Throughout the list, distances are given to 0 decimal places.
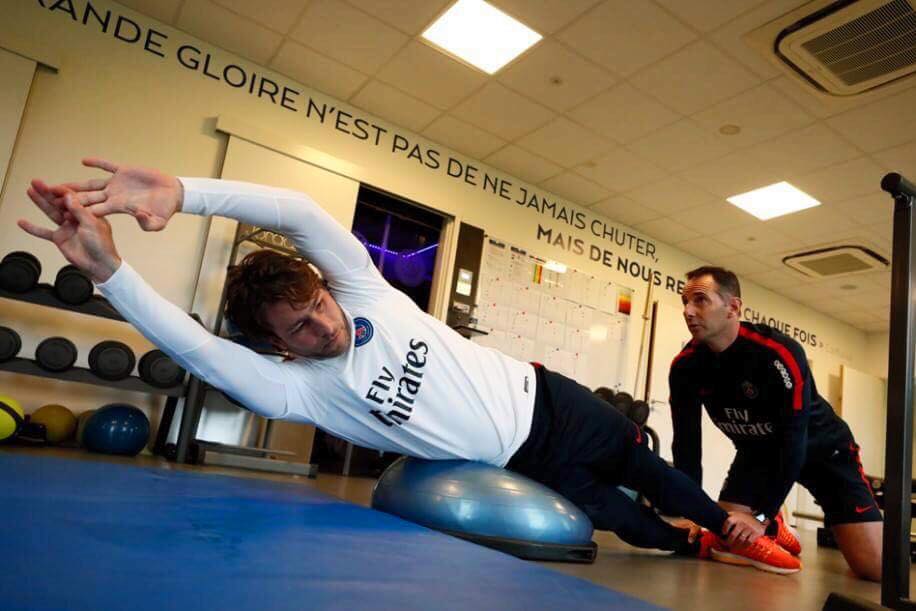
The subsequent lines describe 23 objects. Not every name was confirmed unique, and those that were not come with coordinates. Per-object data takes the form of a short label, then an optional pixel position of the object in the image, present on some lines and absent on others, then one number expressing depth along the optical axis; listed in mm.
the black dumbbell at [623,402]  4793
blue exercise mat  794
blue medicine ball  3023
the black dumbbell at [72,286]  3049
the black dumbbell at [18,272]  2934
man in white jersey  1312
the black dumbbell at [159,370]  3275
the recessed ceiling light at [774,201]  4945
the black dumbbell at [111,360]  3158
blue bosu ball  1756
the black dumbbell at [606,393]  4878
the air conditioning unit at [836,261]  5941
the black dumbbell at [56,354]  3035
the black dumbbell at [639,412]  4656
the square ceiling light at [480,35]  3439
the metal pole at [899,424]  1350
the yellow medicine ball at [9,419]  2645
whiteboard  5125
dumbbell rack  2986
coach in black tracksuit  2291
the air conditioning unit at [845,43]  3010
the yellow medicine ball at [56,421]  3039
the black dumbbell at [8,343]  2955
